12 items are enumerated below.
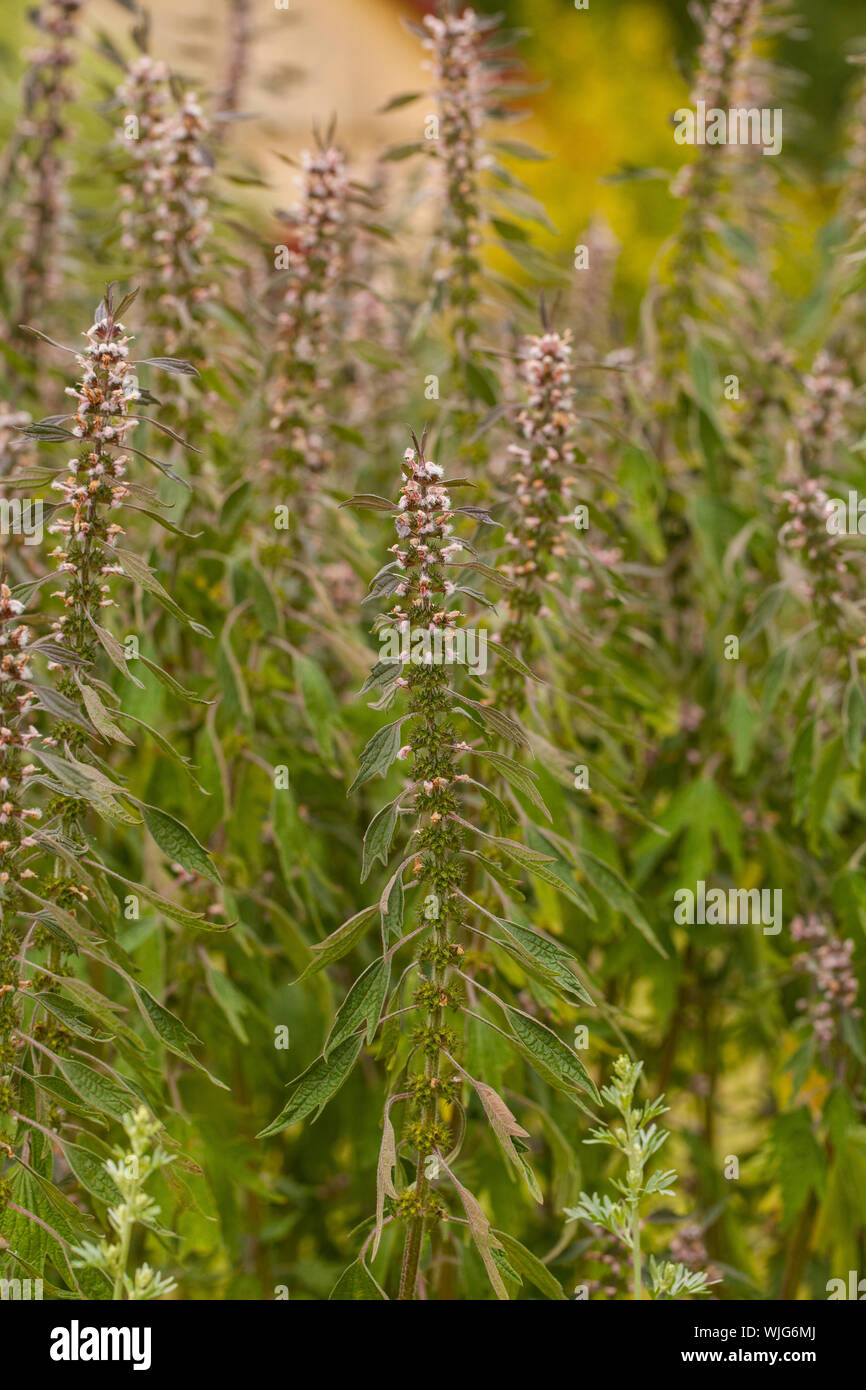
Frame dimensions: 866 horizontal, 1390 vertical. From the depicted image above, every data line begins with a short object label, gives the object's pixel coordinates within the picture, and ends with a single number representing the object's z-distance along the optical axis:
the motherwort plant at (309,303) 2.12
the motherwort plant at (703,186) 2.51
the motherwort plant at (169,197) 2.09
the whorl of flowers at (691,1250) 2.10
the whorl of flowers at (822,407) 2.29
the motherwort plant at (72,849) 1.41
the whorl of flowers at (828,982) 2.16
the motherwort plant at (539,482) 1.80
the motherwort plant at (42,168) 2.71
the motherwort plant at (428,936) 1.40
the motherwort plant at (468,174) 2.19
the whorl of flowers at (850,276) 2.94
